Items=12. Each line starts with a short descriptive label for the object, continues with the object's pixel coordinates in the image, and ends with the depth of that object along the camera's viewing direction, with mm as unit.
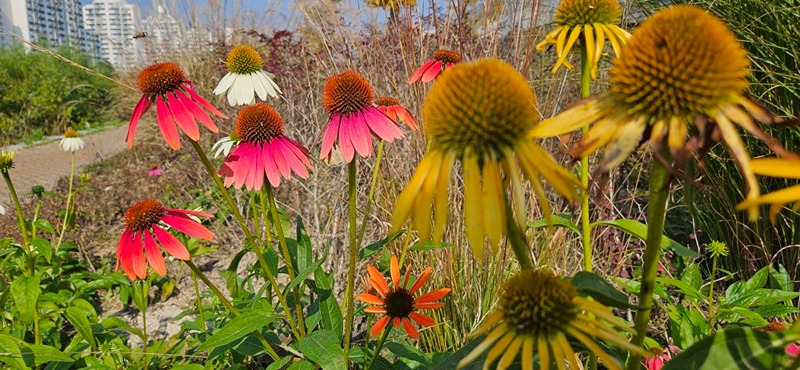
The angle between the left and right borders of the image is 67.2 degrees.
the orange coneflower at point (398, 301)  406
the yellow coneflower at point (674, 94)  187
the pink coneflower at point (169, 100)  339
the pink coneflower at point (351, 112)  376
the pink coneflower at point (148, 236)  354
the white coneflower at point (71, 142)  943
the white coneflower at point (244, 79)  546
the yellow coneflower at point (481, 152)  202
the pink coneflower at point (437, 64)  524
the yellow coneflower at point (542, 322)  200
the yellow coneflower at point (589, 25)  330
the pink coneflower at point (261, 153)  384
